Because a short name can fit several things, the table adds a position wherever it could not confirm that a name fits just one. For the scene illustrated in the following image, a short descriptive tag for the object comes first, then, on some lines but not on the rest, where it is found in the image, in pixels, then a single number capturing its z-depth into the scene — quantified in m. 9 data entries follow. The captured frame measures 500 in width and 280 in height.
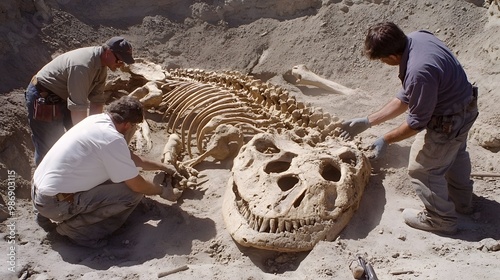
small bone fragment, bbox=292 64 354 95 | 7.95
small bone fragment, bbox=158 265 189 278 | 4.52
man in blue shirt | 4.41
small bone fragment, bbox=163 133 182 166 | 6.47
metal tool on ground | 4.07
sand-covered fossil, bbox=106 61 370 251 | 4.68
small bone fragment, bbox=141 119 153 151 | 7.16
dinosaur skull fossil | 4.62
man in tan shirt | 5.82
